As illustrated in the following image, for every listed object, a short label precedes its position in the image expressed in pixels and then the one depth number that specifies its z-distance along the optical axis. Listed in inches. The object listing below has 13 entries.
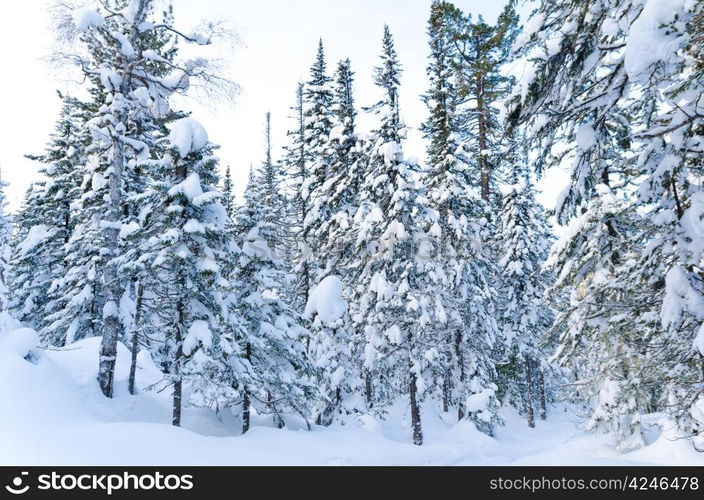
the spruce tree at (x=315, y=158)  786.2
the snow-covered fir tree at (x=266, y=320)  556.7
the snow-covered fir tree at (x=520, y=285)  1027.3
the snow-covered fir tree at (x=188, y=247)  418.3
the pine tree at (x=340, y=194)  743.1
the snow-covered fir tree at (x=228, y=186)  1342.3
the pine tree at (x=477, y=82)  872.9
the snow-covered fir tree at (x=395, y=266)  668.1
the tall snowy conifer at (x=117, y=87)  435.2
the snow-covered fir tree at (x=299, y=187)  827.4
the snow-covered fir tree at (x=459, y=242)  831.1
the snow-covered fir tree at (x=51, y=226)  840.3
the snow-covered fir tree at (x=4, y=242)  840.7
